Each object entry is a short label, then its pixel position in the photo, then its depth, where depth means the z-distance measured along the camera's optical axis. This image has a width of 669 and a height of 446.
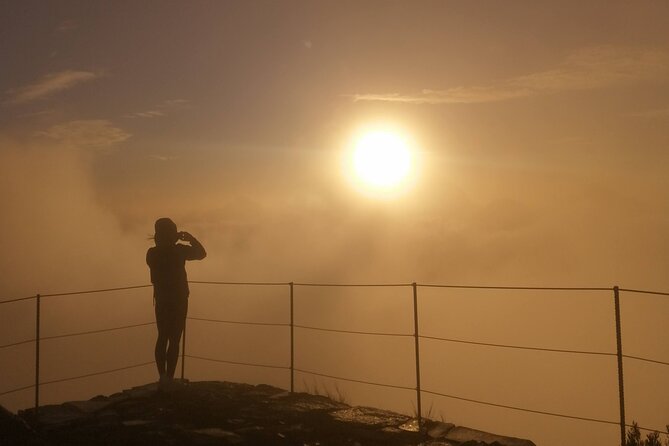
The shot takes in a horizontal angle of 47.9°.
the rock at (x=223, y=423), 6.61
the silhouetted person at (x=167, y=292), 8.47
